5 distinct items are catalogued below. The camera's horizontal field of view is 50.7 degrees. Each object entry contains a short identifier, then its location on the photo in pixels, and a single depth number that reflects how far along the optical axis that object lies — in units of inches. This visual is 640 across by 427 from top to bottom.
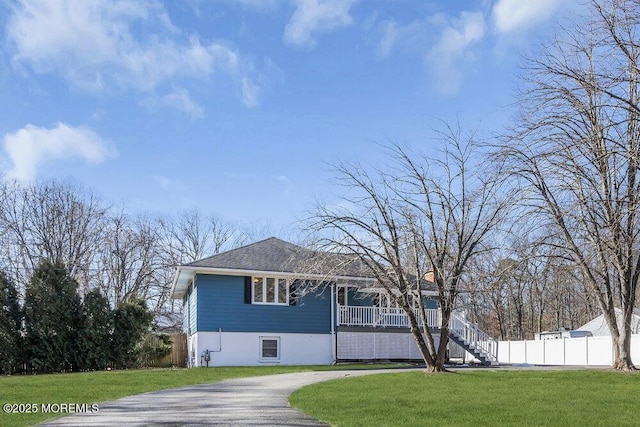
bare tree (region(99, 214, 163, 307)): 1626.5
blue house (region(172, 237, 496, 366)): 1045.2
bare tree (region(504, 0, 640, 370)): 486.9
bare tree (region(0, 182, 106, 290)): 1466.8
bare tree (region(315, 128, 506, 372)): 770.8
